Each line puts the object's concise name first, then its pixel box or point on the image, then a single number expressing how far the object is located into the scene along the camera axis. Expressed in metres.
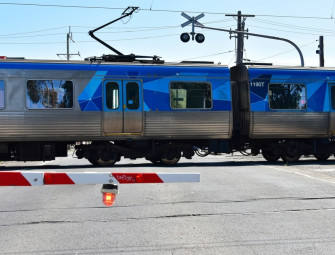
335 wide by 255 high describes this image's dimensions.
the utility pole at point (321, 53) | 39.50
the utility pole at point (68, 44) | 68.69
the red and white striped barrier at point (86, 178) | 5.83
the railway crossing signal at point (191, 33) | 25.05
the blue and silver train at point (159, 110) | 17.89
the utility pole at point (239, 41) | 35.56
